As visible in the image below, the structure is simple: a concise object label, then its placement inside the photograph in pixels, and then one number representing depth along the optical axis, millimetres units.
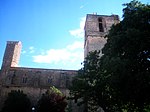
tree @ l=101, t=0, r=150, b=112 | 9180
